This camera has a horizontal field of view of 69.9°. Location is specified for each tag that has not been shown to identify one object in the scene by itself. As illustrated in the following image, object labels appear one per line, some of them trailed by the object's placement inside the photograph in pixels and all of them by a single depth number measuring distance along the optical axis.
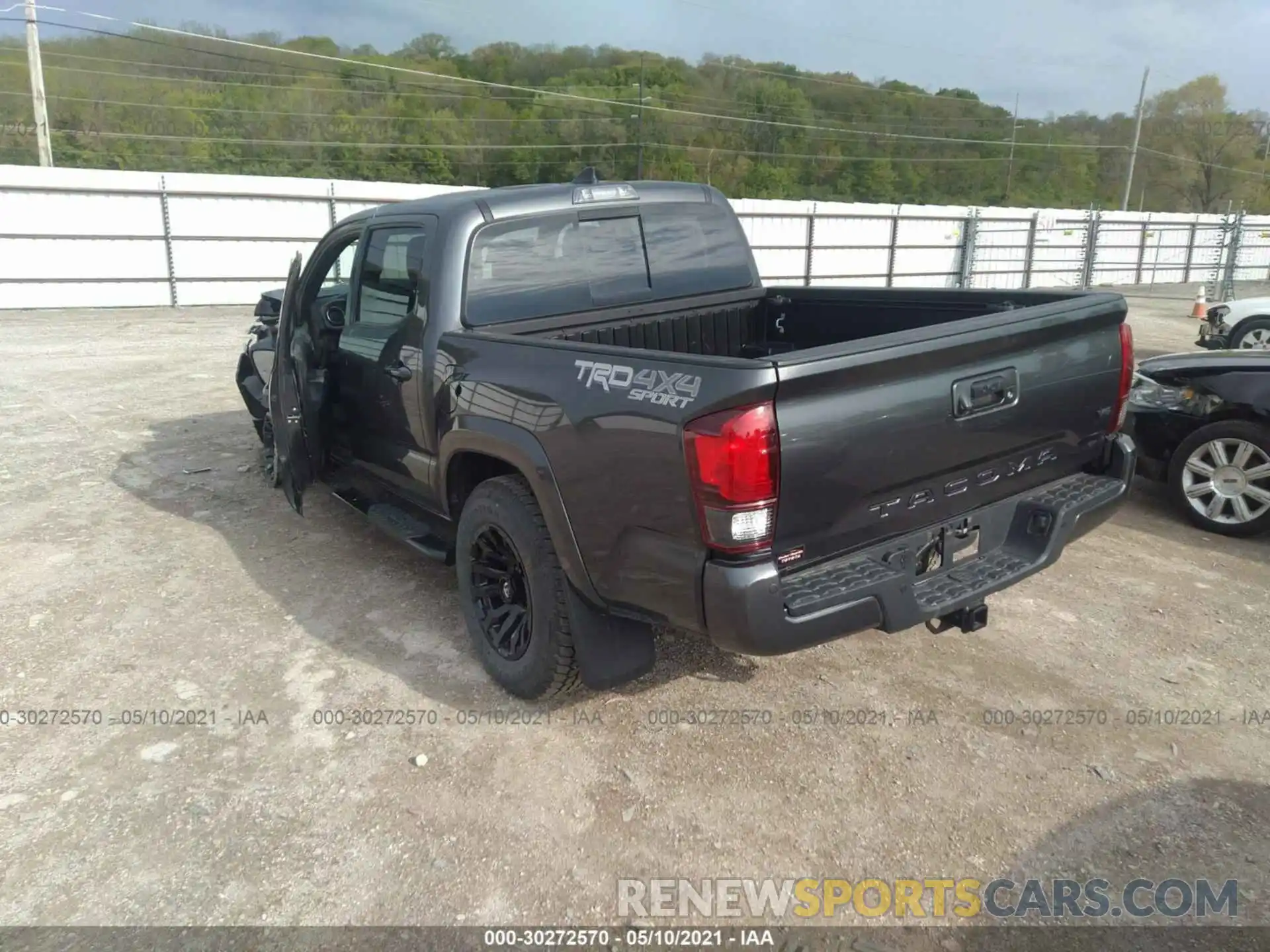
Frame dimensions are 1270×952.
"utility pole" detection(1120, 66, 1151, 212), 54.46
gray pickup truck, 2.70
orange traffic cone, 16.55
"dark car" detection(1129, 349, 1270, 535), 5.17
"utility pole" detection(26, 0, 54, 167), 24.34
